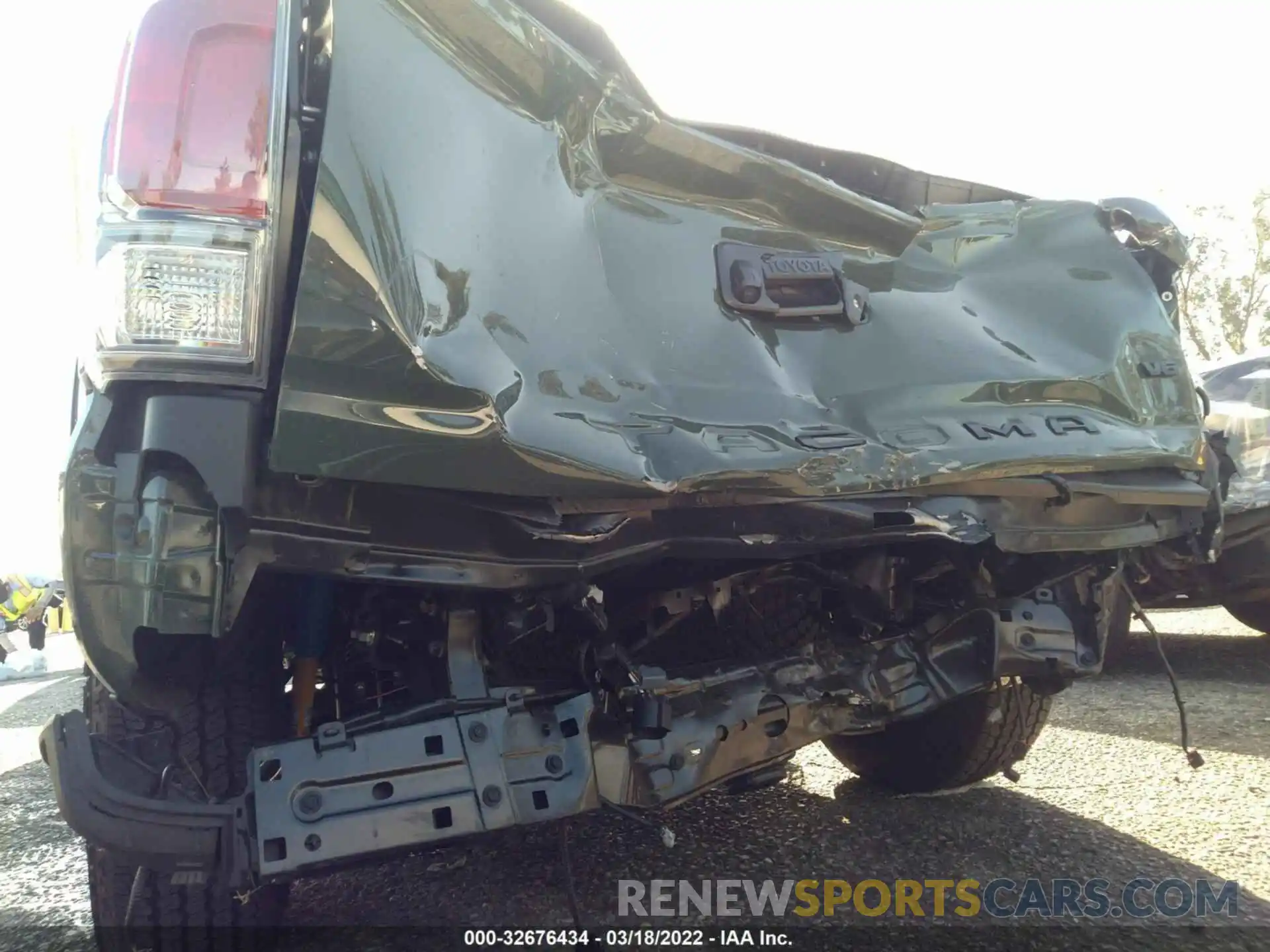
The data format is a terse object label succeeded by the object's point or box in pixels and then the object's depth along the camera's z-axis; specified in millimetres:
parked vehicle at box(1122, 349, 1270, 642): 4500
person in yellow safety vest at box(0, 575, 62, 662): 10539
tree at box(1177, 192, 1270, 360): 23953
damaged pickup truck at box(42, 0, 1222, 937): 1254
